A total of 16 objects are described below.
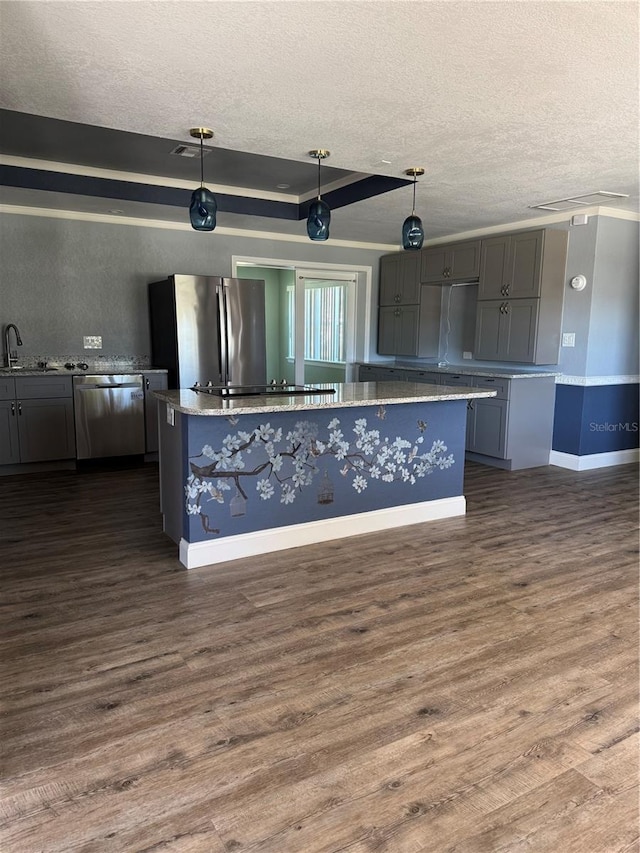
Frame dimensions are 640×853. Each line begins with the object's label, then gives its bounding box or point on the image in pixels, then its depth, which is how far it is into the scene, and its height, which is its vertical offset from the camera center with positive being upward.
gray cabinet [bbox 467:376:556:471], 5.33 -0.82
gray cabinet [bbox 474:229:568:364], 5.30 +0.38
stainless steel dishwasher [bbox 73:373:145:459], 5.23 -0.75
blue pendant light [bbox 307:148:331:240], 3.46 +0.69
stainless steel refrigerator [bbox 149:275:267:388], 5.35 +0.05
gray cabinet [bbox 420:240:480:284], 6.00 +0.78
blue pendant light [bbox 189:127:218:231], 3.14 +0.69
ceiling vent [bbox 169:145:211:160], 3.96 +1.27
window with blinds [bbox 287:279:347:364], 7.38 +0.23
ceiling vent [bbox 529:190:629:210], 4.59 +1.11
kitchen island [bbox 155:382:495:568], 3.20 -0.80
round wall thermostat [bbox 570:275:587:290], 5.22 +0.48
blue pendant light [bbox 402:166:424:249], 3.61 +0.63
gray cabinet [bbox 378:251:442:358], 6.74 +0.31
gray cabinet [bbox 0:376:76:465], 4.99 -0.77
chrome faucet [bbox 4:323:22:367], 5.33 -0.14
